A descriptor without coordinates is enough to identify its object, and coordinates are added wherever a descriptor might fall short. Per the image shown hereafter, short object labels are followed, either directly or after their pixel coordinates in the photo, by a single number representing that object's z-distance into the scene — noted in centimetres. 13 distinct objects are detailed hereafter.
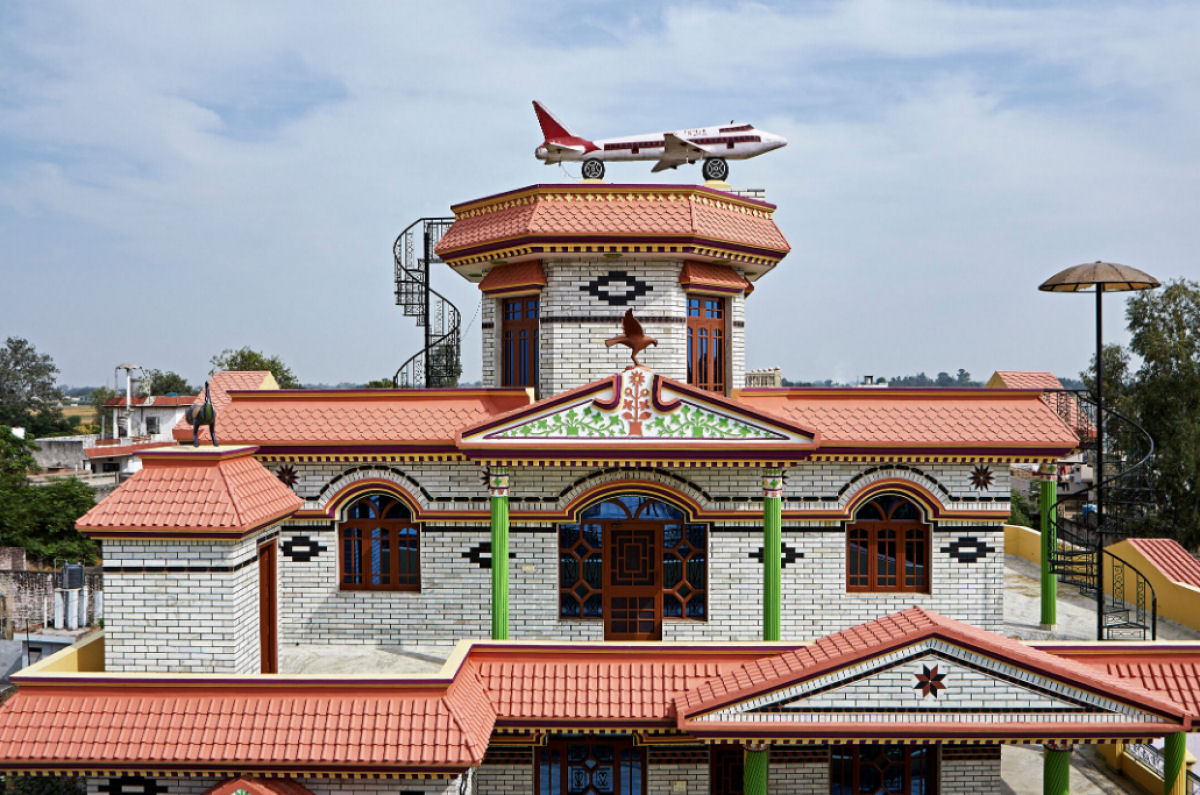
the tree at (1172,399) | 3453
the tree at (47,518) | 3509
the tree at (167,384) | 8681
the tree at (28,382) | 9444
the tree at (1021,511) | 4600
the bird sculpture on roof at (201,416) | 1134
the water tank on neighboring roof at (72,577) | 2464
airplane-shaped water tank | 1719
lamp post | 1329
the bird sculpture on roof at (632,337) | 1242
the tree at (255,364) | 5934
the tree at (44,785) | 1114
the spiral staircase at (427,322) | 2797
